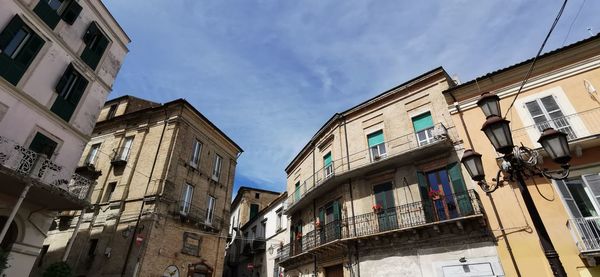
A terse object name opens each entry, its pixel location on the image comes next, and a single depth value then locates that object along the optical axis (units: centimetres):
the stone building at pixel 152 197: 1689
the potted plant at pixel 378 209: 1434
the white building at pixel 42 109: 1084
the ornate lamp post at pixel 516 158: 466
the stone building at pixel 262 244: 2325
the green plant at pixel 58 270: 1084
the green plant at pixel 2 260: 867
